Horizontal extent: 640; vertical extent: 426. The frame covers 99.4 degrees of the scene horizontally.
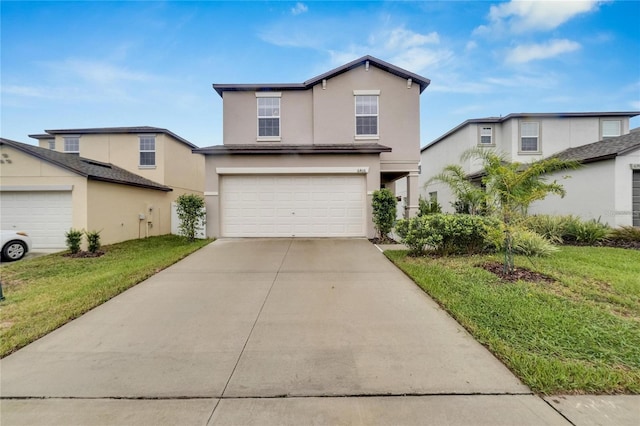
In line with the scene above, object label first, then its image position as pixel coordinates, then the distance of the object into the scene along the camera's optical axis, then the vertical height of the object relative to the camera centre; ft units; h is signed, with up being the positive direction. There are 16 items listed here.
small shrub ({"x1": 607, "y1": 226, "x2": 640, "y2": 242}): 30.32 -3.17
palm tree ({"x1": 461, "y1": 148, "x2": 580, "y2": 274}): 18.49 +1.40
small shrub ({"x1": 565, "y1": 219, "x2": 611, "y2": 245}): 31.01 -2.91
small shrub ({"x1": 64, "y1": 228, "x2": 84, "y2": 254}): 29.66 -3.32
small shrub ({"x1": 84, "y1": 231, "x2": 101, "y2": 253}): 30.12 -3.51
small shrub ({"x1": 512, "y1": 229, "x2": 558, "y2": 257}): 24.23 -3.64
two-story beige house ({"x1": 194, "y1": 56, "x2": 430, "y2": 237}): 34.73 +7.34
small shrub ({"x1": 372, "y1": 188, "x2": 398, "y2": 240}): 32.32 -0.22
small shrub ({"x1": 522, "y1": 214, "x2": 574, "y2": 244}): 31.73 -2.39
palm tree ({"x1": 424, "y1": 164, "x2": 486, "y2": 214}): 21.34 +1.78
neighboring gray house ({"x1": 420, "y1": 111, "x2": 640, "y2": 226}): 34.63 +10.64
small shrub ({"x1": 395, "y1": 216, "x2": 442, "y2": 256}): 24.32 -2.52
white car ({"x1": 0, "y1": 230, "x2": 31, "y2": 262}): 27.71 -3.60
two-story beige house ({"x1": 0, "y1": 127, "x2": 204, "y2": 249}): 33.91 +3.79
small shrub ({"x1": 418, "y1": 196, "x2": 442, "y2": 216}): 43.50 -0.03
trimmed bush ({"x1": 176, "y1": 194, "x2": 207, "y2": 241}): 34.17 -0.42
